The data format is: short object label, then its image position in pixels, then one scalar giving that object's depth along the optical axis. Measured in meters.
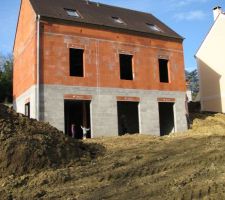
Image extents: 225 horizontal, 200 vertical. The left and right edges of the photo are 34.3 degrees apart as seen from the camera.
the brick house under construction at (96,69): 18.94
